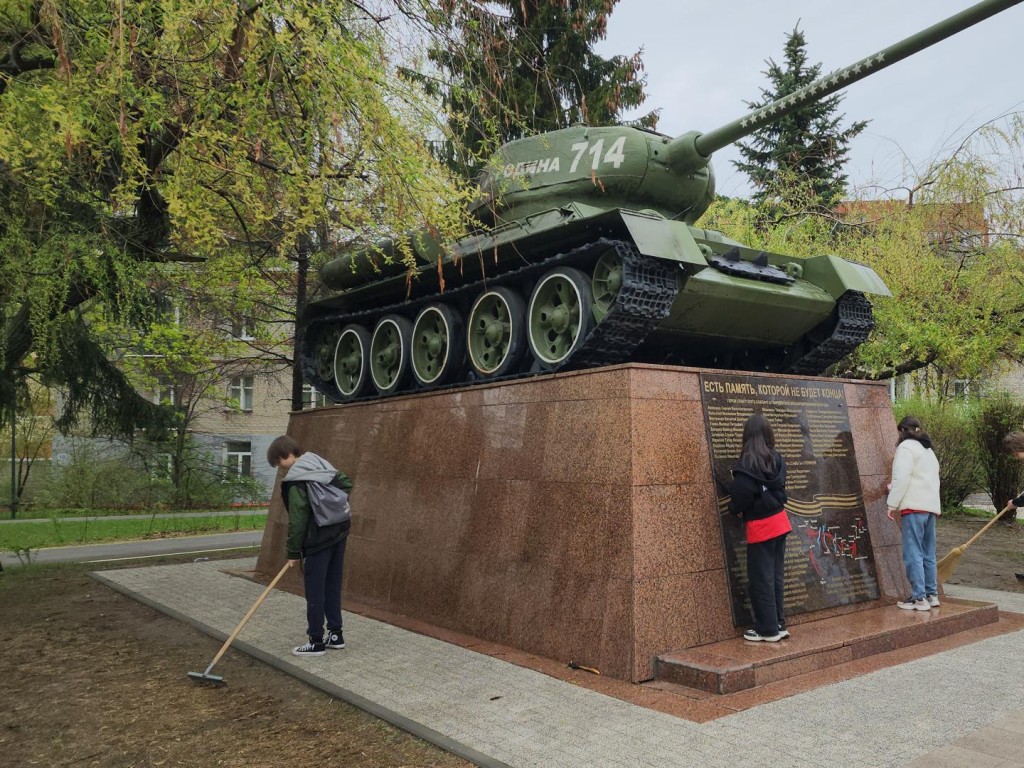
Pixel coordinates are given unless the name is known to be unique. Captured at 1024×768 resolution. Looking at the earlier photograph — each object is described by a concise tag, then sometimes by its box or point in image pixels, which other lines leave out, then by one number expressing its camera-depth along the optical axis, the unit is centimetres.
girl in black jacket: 596
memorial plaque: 669
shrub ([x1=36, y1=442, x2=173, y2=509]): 2408
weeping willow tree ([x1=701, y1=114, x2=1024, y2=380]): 1541
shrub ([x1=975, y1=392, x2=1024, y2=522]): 1725
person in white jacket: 721
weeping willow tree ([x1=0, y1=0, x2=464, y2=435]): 516
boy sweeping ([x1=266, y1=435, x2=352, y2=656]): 629
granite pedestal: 603
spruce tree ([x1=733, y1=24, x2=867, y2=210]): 2564
